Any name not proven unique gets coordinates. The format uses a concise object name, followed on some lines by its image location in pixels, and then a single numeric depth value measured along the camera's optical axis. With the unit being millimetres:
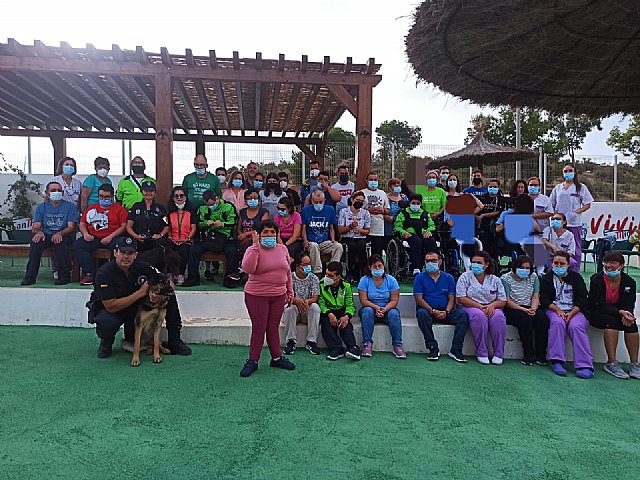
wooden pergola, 7539
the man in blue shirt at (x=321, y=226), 6895
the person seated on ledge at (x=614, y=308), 5242
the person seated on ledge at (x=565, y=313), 5199
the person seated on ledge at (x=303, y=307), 5512
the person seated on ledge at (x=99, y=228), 6930
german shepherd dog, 4887
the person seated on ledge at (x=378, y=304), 5484
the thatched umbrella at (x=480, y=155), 14156
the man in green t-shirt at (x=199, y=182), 7695
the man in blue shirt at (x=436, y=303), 5504
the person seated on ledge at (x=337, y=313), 5414
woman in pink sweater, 4695
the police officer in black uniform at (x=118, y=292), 4957
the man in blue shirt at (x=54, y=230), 6969
